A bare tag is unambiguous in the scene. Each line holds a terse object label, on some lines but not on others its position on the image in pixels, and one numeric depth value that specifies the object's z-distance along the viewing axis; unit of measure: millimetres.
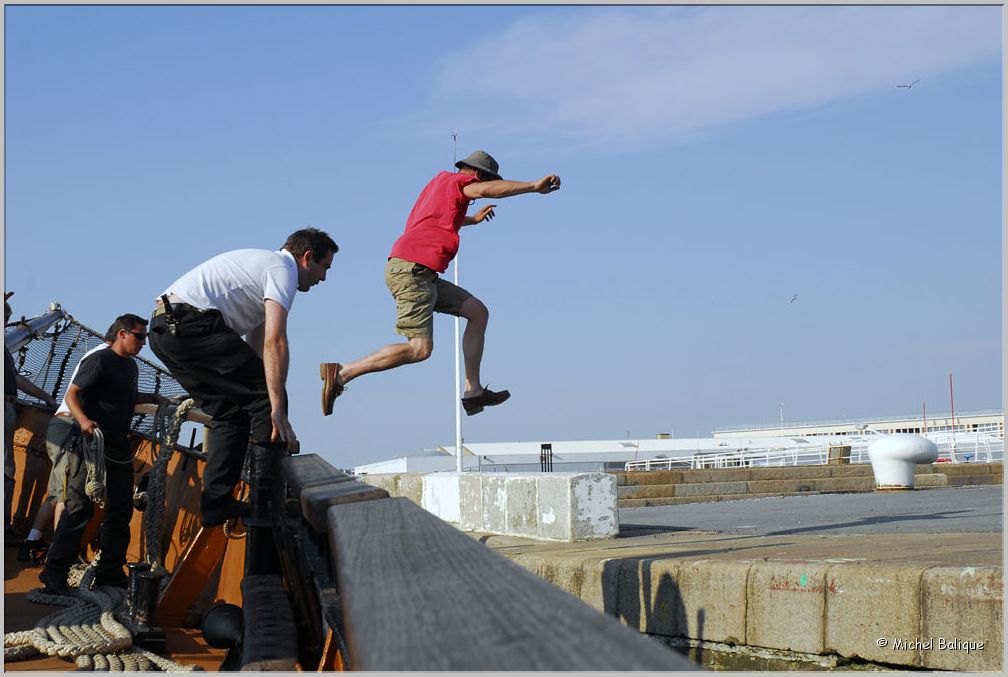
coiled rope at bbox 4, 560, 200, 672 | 5094
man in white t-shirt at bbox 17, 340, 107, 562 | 7559
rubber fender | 4697
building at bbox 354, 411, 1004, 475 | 52906
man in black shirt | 7016
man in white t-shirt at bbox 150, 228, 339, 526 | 5301
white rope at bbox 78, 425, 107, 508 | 6914
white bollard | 13242
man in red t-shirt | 6289
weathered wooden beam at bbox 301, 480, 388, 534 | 2494
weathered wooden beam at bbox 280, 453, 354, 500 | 3413
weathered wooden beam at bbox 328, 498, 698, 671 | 875
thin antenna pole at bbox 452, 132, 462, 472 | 27058
